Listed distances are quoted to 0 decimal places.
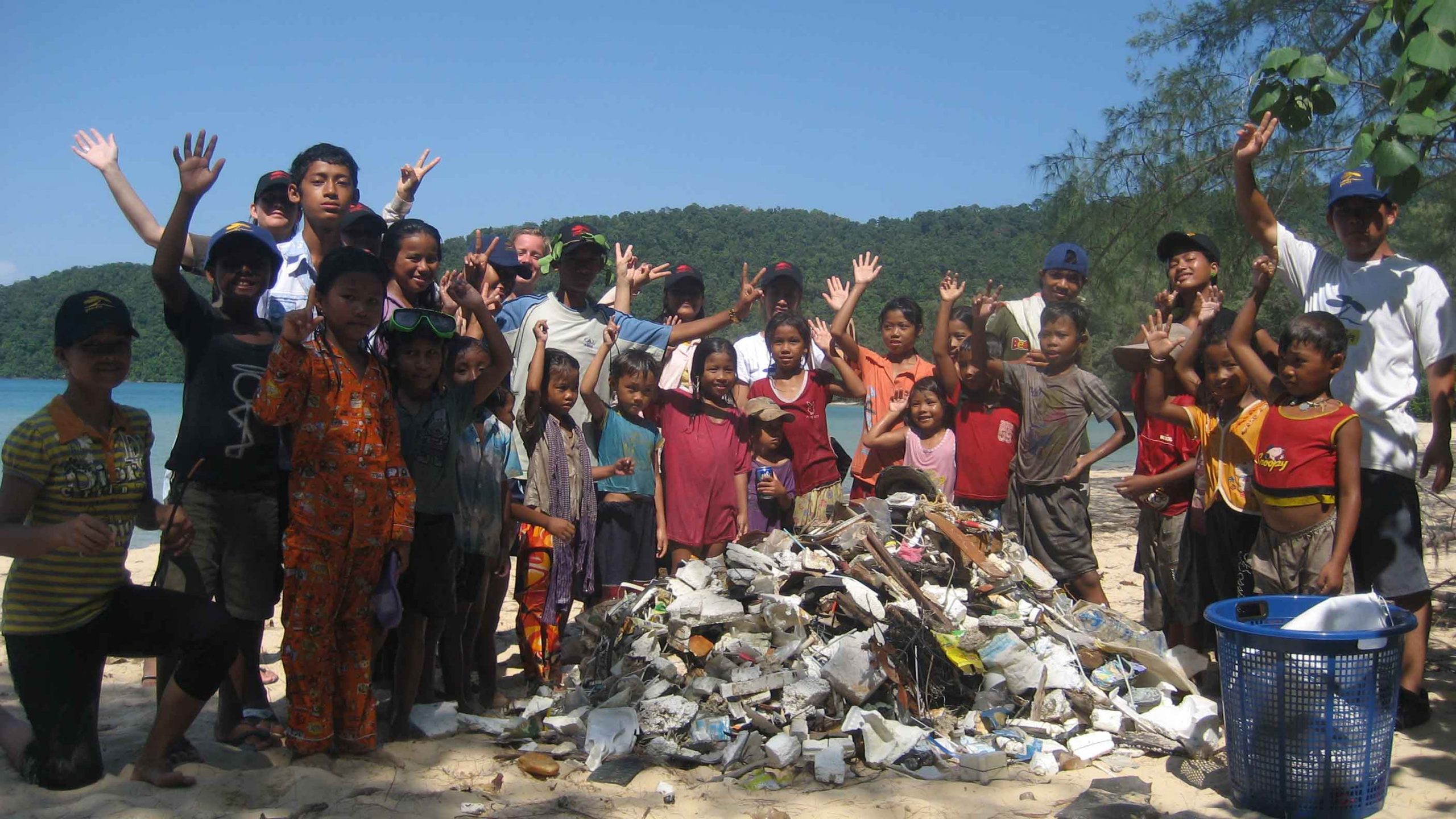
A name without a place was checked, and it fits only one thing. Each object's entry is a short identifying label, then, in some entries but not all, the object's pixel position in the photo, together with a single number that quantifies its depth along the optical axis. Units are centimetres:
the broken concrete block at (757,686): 416
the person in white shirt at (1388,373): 412
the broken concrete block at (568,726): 415
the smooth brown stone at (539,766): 376
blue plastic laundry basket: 326
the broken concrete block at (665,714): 404
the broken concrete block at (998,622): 459
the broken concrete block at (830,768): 373
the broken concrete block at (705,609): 460
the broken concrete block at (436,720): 407
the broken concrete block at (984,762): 376
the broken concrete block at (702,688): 423
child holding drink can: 569
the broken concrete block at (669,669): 438
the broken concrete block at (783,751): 381
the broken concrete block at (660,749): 391
